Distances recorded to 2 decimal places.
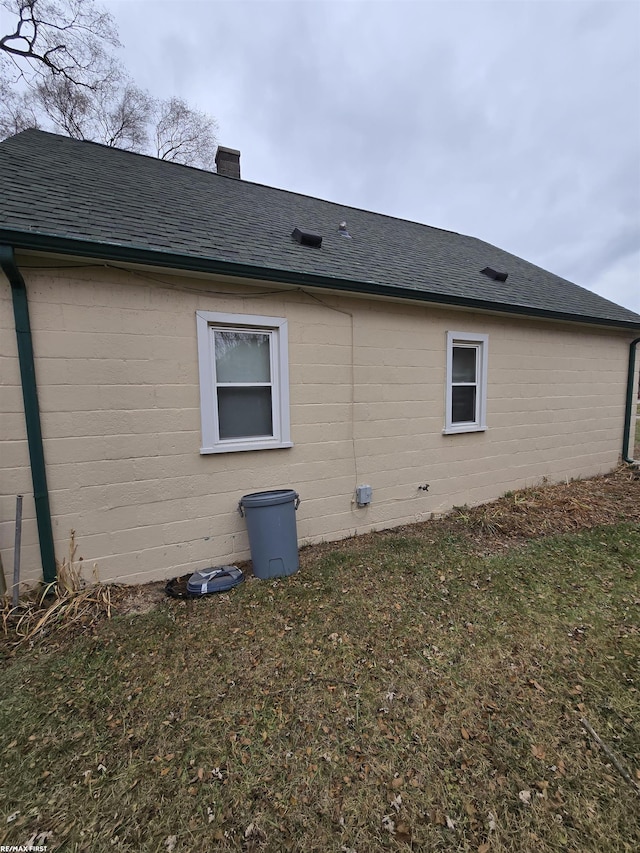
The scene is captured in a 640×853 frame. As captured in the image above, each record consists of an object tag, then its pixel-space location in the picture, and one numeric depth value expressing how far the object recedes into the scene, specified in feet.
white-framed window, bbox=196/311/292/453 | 12.61
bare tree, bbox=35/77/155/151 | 35.37
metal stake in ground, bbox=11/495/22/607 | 9.91
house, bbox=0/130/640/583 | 10.67
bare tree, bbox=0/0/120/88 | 31.04
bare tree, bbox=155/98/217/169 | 44.62
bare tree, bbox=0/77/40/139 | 33.99
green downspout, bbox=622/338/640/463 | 25.61
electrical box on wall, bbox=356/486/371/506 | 15.66
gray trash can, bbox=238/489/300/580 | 12.18
